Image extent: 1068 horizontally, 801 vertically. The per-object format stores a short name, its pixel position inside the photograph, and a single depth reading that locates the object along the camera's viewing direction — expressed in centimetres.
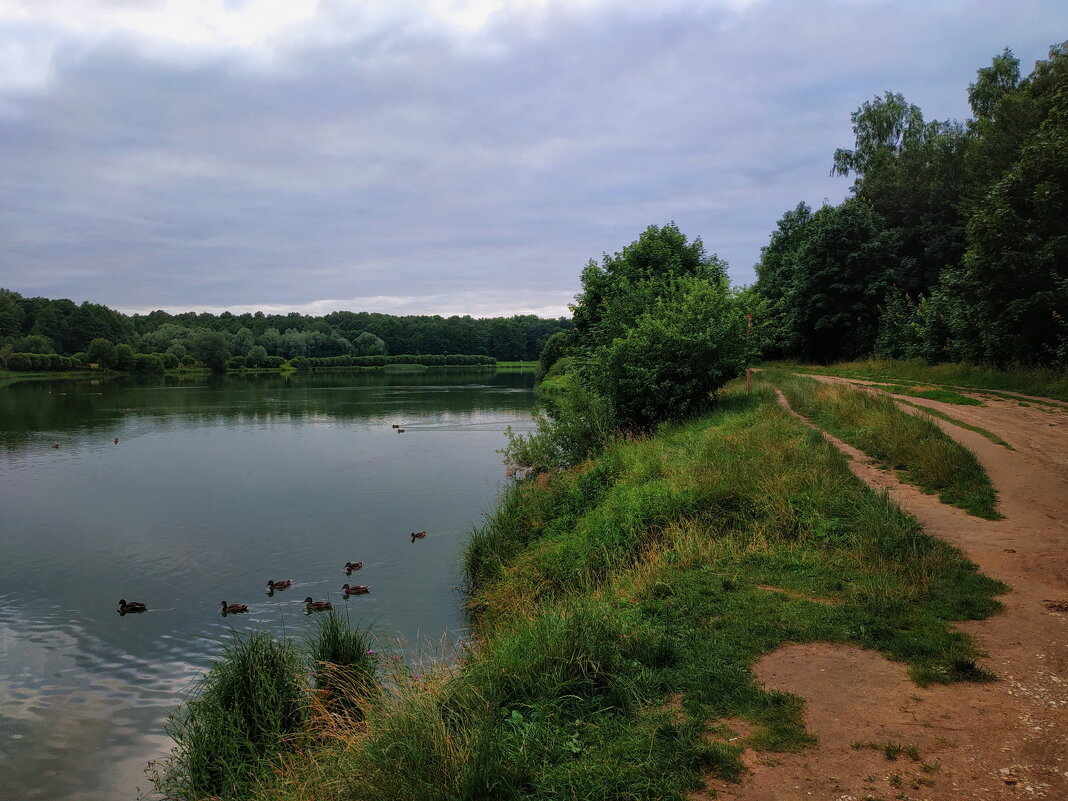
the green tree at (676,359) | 1883
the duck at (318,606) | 1193
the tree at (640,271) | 2900
